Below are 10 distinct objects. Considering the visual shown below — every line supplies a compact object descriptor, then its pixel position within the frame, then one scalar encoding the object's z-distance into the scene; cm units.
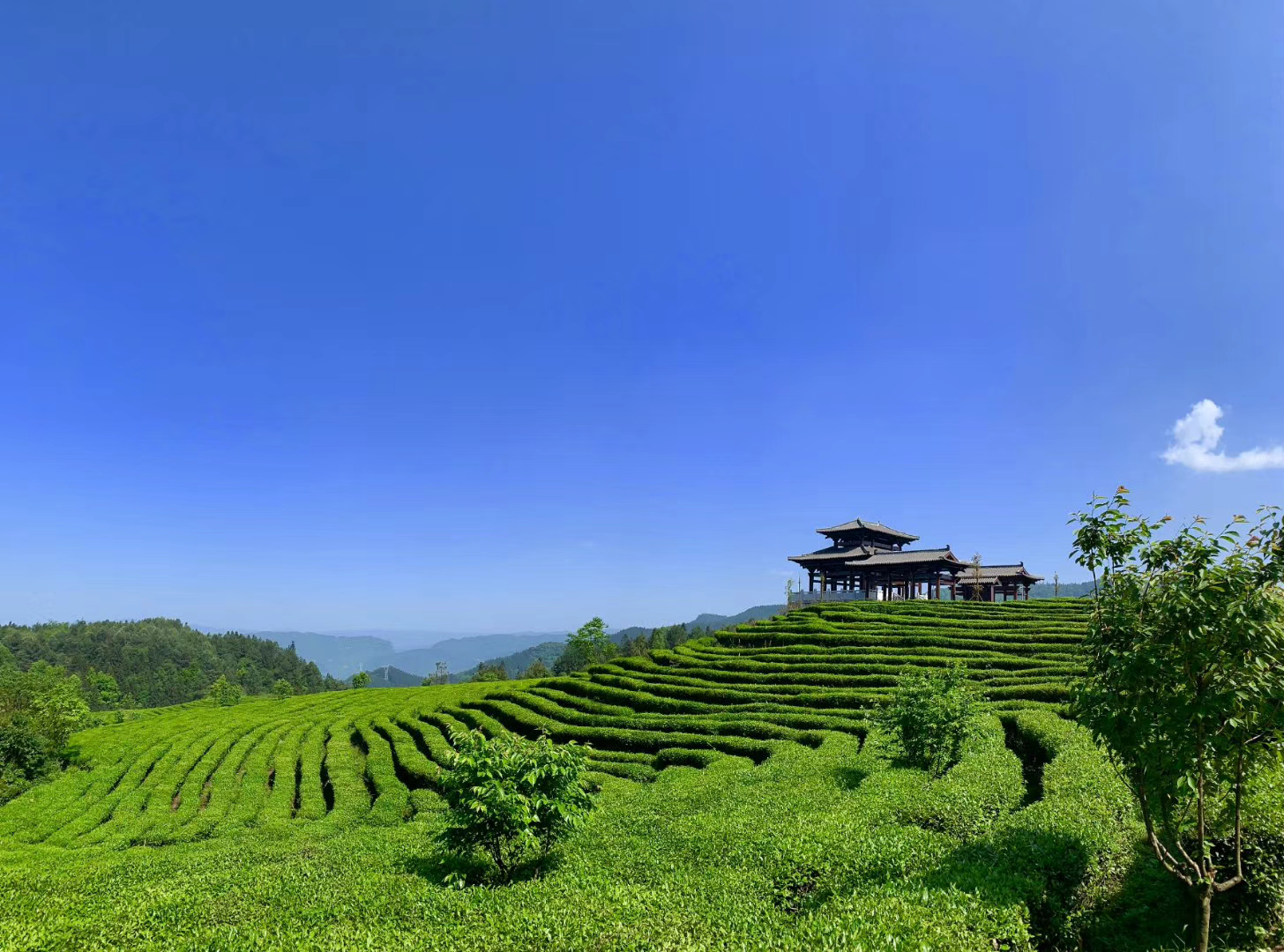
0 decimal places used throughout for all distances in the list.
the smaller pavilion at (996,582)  5959
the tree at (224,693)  7788
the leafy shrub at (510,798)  1028
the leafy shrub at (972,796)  1049
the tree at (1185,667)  637
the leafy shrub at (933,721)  1670
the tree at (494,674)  10305
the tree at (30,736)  3534
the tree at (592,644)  8950
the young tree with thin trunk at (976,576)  5744
